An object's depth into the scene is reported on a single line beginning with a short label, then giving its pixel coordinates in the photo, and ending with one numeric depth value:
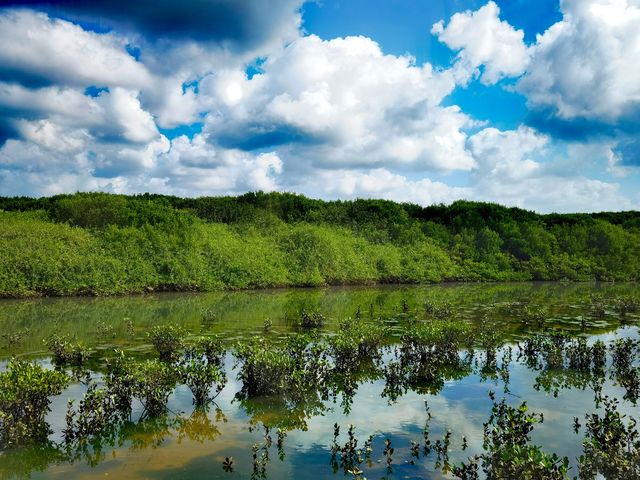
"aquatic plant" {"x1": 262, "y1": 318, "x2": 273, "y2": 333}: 17.77
